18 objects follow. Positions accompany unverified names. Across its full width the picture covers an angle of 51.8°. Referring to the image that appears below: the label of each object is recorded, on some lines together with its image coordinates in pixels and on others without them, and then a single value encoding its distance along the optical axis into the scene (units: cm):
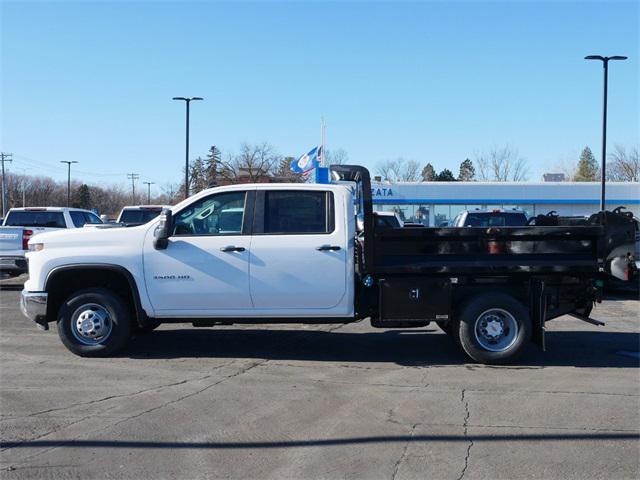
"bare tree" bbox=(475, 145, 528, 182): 7656
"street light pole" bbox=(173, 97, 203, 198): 3403
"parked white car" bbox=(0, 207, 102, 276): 1452
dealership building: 4244
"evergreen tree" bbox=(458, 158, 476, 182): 8719
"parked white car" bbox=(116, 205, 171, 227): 1838
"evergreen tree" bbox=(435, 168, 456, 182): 7325
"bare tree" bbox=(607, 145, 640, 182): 6919
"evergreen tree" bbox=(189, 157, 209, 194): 4553
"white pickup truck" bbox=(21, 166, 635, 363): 766
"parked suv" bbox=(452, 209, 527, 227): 1659
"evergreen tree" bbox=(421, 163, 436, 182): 9275
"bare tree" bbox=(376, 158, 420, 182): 7694
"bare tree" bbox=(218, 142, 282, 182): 3931
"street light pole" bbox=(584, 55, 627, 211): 2531
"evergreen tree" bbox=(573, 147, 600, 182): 8781
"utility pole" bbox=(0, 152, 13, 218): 8744
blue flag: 1822
